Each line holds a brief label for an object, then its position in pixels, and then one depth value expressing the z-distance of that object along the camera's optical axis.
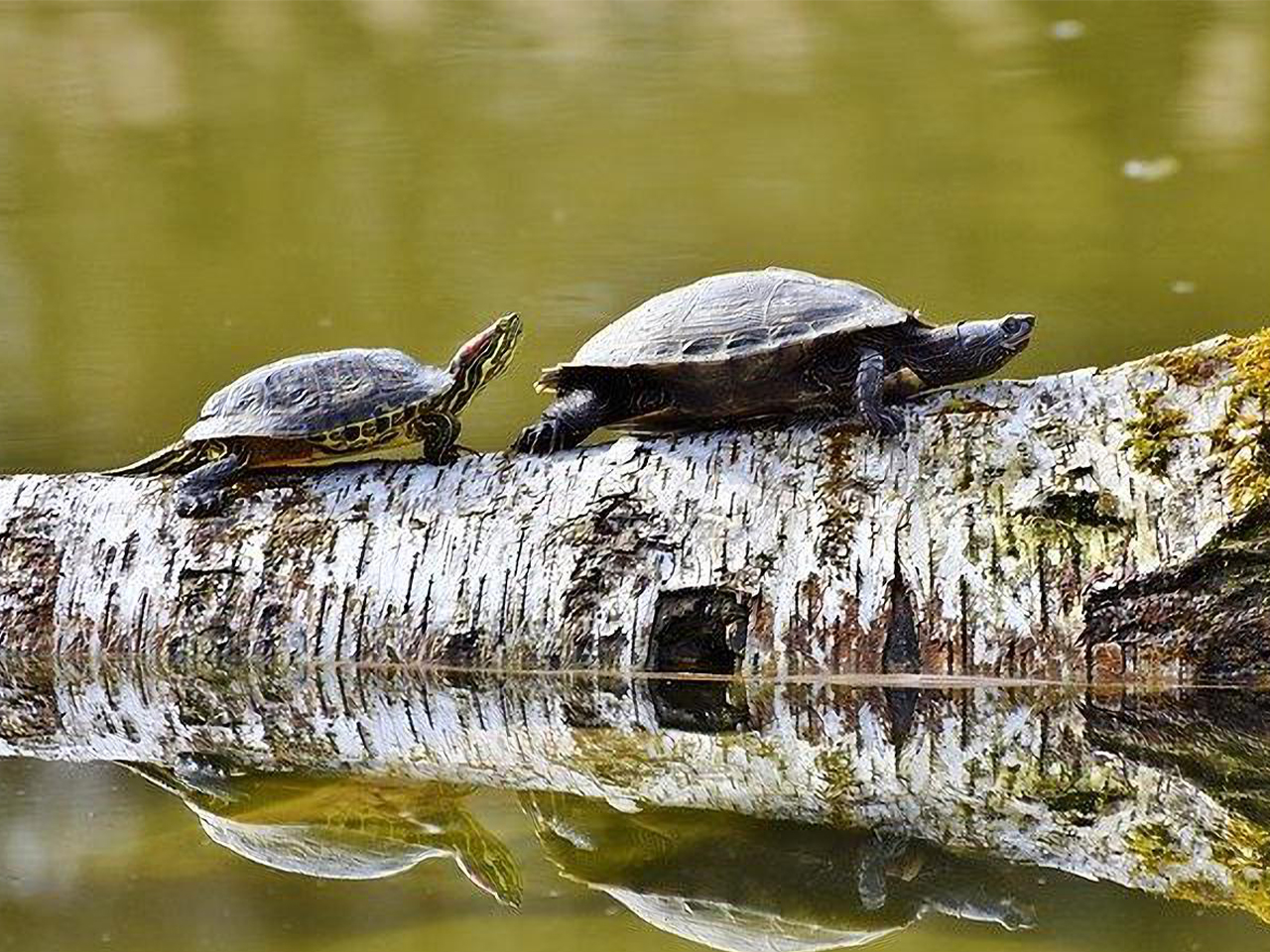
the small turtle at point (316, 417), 11.80
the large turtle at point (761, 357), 11.34
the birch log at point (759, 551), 10.43
